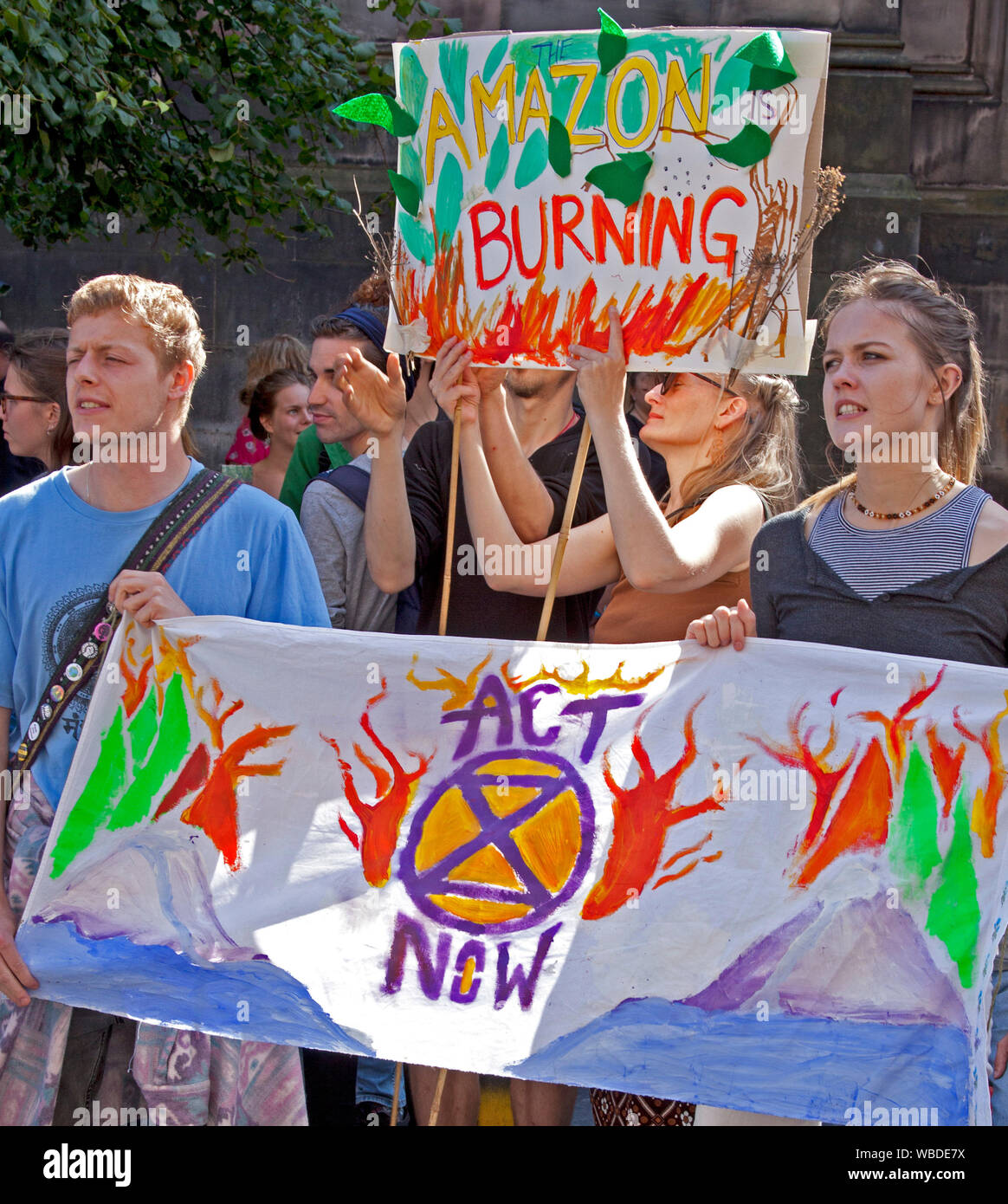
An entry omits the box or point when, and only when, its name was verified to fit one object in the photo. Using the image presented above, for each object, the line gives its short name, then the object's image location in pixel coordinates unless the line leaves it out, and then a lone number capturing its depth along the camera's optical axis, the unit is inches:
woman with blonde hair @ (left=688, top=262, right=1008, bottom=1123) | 97.3
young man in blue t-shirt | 103.5
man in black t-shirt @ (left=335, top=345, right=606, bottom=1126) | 120.7
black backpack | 143.0
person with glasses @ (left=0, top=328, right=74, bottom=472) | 148.7
